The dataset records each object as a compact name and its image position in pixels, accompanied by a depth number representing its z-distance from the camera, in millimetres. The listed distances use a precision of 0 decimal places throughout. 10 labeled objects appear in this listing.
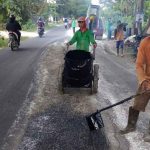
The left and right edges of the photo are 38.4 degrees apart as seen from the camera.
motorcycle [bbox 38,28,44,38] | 17778
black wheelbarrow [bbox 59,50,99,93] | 4745
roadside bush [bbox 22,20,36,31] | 24340
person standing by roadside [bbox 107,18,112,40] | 16939
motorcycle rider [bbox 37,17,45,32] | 17863
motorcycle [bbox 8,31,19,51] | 10546
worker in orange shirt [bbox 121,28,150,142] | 3167
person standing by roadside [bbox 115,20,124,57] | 10211
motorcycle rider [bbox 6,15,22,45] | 10508
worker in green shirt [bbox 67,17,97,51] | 5449
